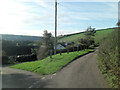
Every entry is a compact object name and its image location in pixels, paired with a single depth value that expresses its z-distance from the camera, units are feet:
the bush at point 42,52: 46.82
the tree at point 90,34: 81.55
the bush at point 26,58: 57.72
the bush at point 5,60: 45.39
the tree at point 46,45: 46.96
